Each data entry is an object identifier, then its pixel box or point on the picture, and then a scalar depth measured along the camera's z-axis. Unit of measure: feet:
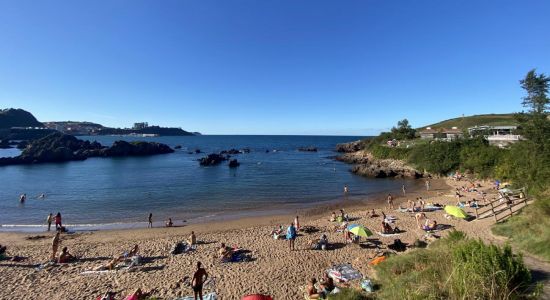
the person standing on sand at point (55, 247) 54.24
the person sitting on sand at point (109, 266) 48.19
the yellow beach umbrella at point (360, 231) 53.93
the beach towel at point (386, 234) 61.33
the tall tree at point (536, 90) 134.10
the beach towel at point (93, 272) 46.83
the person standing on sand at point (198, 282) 34.53
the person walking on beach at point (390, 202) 89.87
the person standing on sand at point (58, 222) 74.54
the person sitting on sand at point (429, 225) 63.05
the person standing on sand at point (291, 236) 56.65
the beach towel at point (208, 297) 35.65
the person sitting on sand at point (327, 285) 36.30
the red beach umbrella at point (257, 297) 28.66
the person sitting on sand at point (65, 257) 52.16
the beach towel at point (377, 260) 44.05
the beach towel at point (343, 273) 40.91
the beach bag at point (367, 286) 33.01
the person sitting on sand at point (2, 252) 53.86
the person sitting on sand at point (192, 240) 60.44
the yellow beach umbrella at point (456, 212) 61.87
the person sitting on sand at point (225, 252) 51.17
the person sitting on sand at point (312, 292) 34.89
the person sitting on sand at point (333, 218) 77.10
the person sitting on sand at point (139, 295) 34.32
